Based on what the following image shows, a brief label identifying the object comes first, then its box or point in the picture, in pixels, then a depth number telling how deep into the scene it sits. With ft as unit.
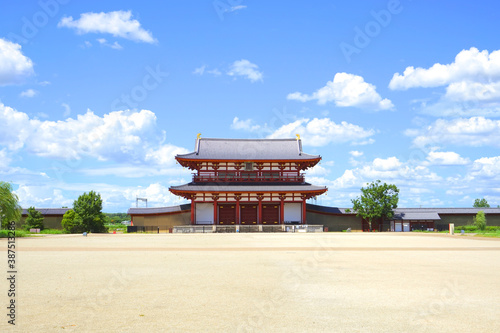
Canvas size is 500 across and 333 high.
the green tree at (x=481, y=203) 307.68
